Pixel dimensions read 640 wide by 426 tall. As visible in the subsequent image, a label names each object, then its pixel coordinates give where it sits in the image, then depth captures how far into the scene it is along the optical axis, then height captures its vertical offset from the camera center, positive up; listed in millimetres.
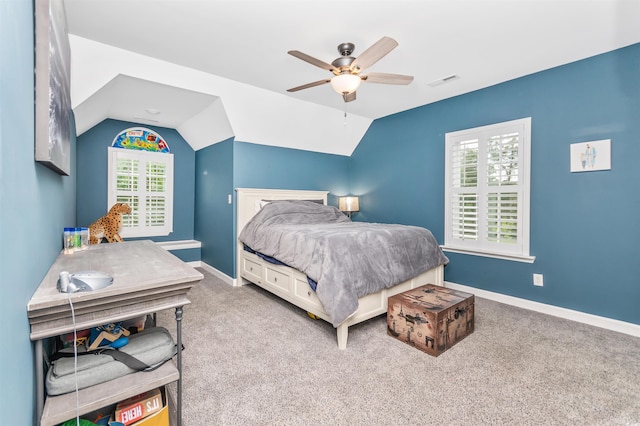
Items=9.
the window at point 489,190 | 3235 +279
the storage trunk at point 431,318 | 2209 -839
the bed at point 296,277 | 2420 -694
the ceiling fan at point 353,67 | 2141 +1175
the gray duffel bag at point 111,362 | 1159 -658
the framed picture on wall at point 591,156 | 2713 +556
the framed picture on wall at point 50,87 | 1154 +544
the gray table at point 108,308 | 1056 -395
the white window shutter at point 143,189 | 4426 +348
